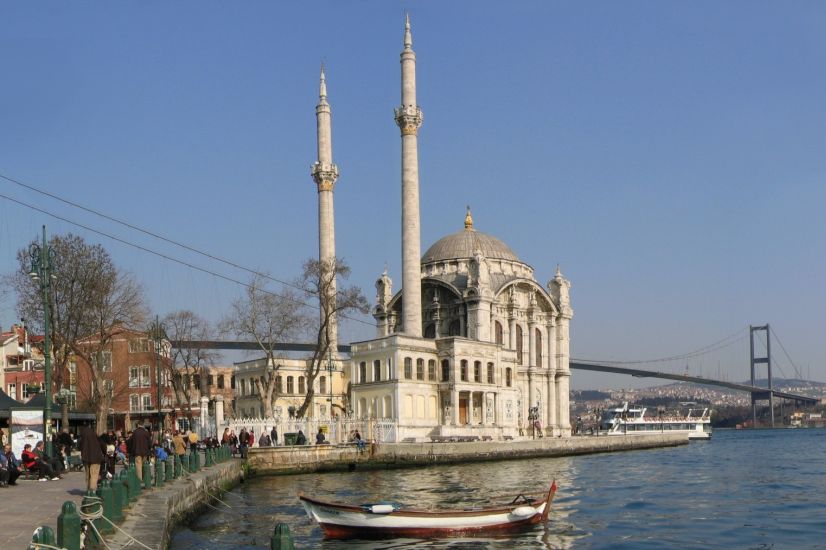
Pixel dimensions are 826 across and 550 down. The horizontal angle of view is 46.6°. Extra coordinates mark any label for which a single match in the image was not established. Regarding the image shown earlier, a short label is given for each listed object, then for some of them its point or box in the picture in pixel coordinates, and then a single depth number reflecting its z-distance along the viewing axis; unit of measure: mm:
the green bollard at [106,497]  14453
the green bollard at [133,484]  17703
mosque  58719
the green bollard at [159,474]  21672
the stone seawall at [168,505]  14502
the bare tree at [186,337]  60691
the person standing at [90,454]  18609
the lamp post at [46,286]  25431
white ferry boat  98438
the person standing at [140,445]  20969
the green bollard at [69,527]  10875
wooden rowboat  21031
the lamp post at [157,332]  44594
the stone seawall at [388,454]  40531
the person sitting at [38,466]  23553
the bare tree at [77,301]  38844
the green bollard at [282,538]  10984
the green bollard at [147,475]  20531
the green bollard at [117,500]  15033
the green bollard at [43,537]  9781
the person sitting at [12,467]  21270
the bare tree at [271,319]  52812
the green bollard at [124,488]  16000
